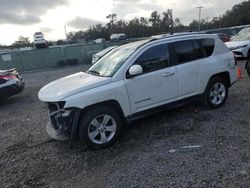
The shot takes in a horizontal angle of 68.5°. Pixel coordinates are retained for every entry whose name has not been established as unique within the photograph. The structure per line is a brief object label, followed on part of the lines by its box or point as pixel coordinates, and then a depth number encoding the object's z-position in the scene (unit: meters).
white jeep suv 3.13
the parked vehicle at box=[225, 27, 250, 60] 8.97
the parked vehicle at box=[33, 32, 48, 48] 25.85
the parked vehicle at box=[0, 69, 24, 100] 6.12
